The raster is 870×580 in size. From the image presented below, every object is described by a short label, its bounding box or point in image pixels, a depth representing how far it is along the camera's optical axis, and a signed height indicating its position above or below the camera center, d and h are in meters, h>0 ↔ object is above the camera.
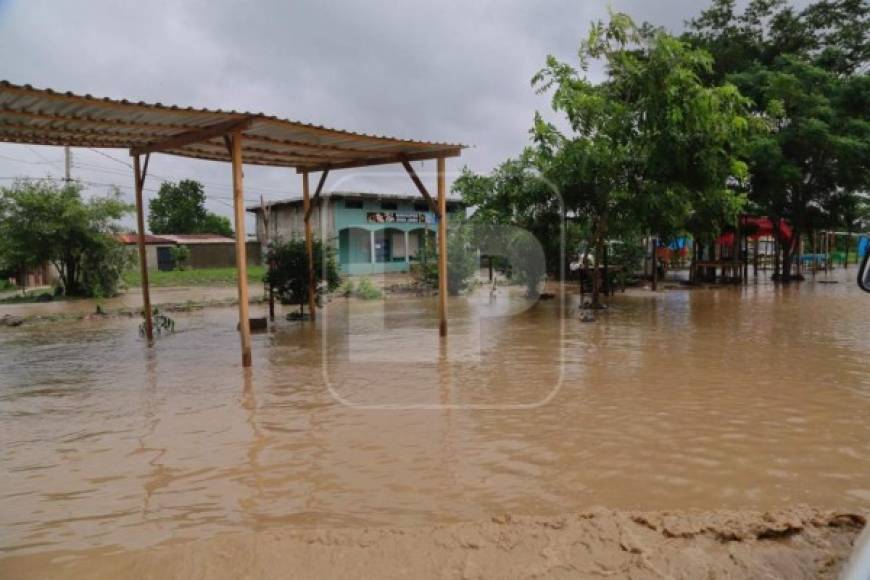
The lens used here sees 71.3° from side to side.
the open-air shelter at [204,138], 6.48 +1.72
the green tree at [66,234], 16.95 +0.96
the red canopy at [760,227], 20.14 +0.79
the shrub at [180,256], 34.69 +0.51
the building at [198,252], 36.88 +0.77
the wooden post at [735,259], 19.42 -0.25
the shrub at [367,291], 17.11 -0.88
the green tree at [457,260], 17.33 -0.04
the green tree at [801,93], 16.45 +4.33
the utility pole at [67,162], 25.70 +4.52
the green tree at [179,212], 51.16 +4.50
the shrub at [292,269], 12.30 -0.15
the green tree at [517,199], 13.45 +1.32
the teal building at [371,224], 27.39 +1.73
